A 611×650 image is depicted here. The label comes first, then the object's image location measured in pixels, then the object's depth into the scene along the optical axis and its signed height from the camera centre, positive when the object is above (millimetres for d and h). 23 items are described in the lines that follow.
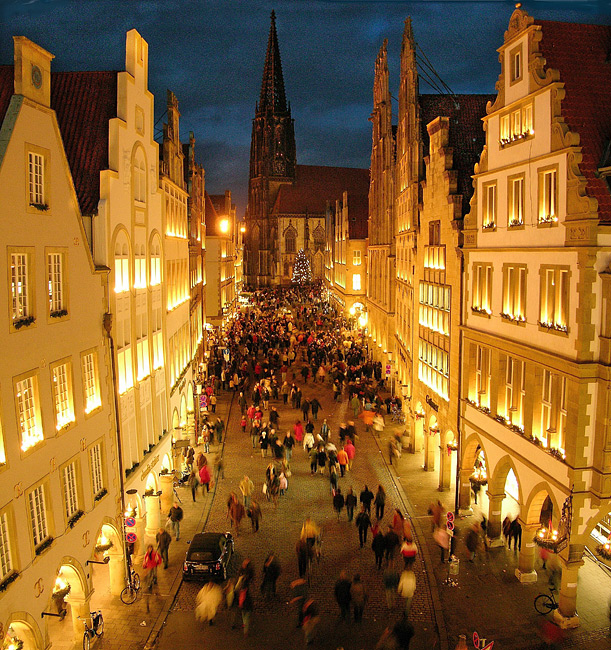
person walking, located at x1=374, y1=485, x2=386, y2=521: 19281 -7401
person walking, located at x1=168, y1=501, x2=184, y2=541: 18641 -7560
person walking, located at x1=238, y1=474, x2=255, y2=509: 20250 -7379
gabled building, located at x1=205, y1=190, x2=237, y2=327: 48688 -305
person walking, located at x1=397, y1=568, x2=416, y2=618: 14547 -7575
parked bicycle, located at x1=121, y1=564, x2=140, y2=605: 15312 -8072
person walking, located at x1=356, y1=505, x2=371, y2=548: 17953 -7533
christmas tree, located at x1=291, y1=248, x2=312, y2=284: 116812 -1695
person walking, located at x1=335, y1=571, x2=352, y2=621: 13916 -7326
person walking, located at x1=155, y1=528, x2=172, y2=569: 16578 -7377
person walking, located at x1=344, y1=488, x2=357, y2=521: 19500 -7525
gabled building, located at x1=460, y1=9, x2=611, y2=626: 13219 -775
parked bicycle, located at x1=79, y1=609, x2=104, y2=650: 13031 -7733
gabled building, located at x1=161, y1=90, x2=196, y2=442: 23922 -545
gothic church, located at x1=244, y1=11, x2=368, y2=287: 119375 +12451
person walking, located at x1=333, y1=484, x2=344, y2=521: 19422 -7422
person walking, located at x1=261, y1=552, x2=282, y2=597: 14906 -7507
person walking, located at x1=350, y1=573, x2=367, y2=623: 13906 -7445
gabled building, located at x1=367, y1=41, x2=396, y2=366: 39406 +2446
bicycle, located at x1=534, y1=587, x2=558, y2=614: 14414 -8128
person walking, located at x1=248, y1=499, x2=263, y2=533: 18875 -7588
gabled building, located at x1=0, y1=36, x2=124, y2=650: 10633 -2264
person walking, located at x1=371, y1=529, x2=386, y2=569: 16406 -7432
